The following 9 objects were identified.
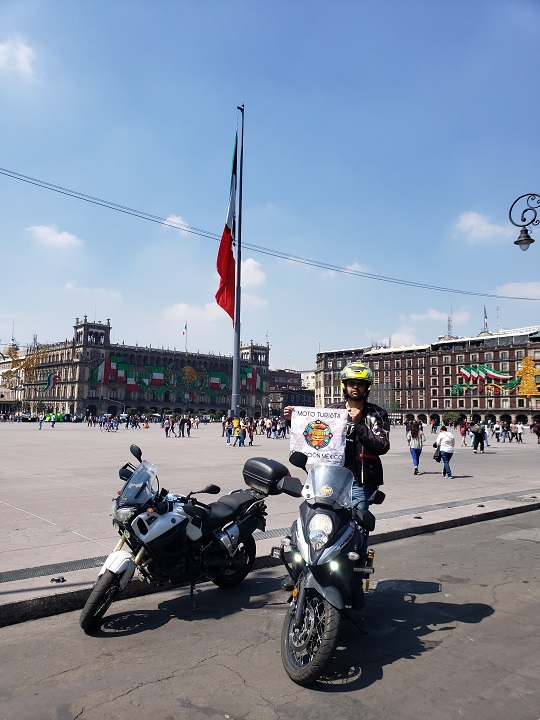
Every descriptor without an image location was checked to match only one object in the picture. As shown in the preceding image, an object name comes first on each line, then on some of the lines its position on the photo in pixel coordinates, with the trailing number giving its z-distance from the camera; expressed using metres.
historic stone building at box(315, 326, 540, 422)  94.25
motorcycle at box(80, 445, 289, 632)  3.88
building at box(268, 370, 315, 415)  164.25
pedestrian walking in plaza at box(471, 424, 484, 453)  23.39
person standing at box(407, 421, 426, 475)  14.84
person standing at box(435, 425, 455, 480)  13.78
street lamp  12.44
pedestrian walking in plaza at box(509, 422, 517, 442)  36.22
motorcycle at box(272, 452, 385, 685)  3.12
